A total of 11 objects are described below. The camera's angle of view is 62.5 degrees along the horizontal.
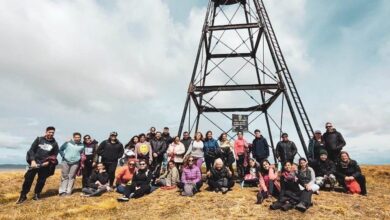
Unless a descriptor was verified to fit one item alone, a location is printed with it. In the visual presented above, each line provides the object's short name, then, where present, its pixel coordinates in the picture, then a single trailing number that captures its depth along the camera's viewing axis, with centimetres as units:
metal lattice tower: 1488
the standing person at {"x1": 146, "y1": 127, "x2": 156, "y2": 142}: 1318
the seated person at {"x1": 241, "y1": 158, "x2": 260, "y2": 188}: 1219
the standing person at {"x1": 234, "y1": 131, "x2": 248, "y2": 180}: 1289
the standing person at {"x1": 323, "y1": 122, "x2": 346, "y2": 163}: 1191
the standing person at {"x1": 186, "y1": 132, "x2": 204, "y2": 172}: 1255
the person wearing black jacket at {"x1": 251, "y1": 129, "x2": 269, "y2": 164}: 1277
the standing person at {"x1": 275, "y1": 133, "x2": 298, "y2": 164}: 1232
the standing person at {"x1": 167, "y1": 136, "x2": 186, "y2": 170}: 1264
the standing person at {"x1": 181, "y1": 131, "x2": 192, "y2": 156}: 1323
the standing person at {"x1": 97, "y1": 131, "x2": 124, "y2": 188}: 1180
